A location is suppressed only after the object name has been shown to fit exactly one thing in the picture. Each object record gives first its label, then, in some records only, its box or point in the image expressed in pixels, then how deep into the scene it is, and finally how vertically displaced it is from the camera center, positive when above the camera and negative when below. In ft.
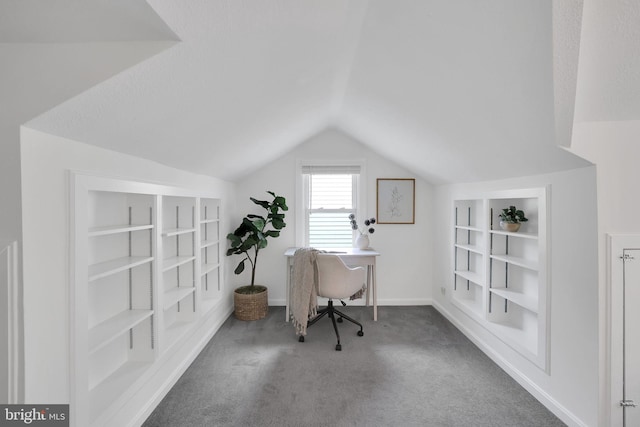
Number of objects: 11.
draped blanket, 9.26 -2.46
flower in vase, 12.12 -0.48
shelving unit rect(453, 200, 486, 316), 10.43 -1.55
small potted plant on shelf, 7.97 -0.14
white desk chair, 9.41 -2.15
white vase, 12.21 -1.17
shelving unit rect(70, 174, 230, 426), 4.30 -1.70
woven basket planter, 11.15 -3.63
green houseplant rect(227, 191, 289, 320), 11.07 -1.11
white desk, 11.07 -1.85
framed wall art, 13.07 +0.66
